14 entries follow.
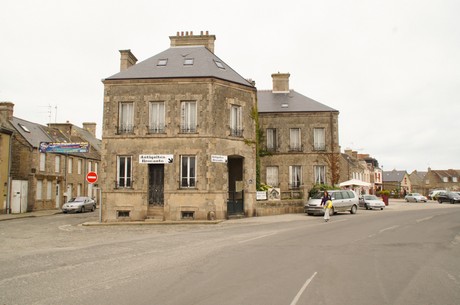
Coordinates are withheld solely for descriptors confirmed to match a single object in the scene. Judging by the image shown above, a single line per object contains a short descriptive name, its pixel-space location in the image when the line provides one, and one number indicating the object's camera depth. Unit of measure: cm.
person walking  2000
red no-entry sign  2073
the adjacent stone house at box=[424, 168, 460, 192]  9100
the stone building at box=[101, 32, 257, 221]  2145
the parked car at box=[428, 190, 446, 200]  6038
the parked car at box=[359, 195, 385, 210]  3334
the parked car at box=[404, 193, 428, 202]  5272
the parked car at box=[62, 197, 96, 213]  3250
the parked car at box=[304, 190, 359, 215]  2412
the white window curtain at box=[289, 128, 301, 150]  3369
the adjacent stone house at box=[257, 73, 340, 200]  3312
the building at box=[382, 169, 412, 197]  8572
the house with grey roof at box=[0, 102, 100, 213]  3183
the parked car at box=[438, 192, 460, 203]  4644
